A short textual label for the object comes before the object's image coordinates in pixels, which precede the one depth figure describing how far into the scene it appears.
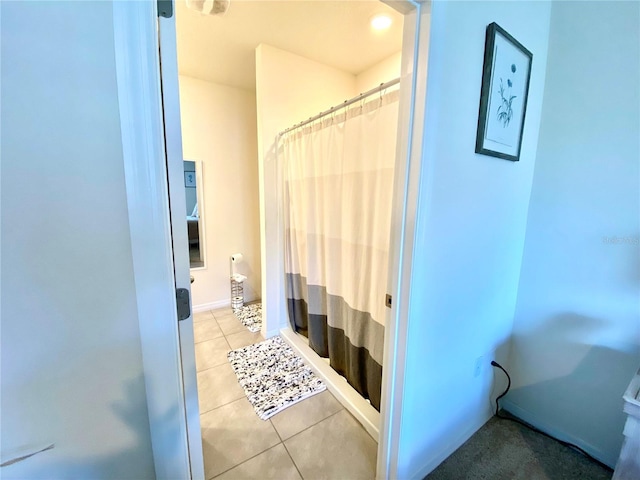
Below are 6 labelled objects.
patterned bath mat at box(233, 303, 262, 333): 2.63
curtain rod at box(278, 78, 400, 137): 1.34
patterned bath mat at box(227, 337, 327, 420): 1.70
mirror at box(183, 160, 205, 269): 2.72
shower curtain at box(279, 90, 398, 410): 1.46
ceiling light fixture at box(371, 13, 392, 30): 1.70
